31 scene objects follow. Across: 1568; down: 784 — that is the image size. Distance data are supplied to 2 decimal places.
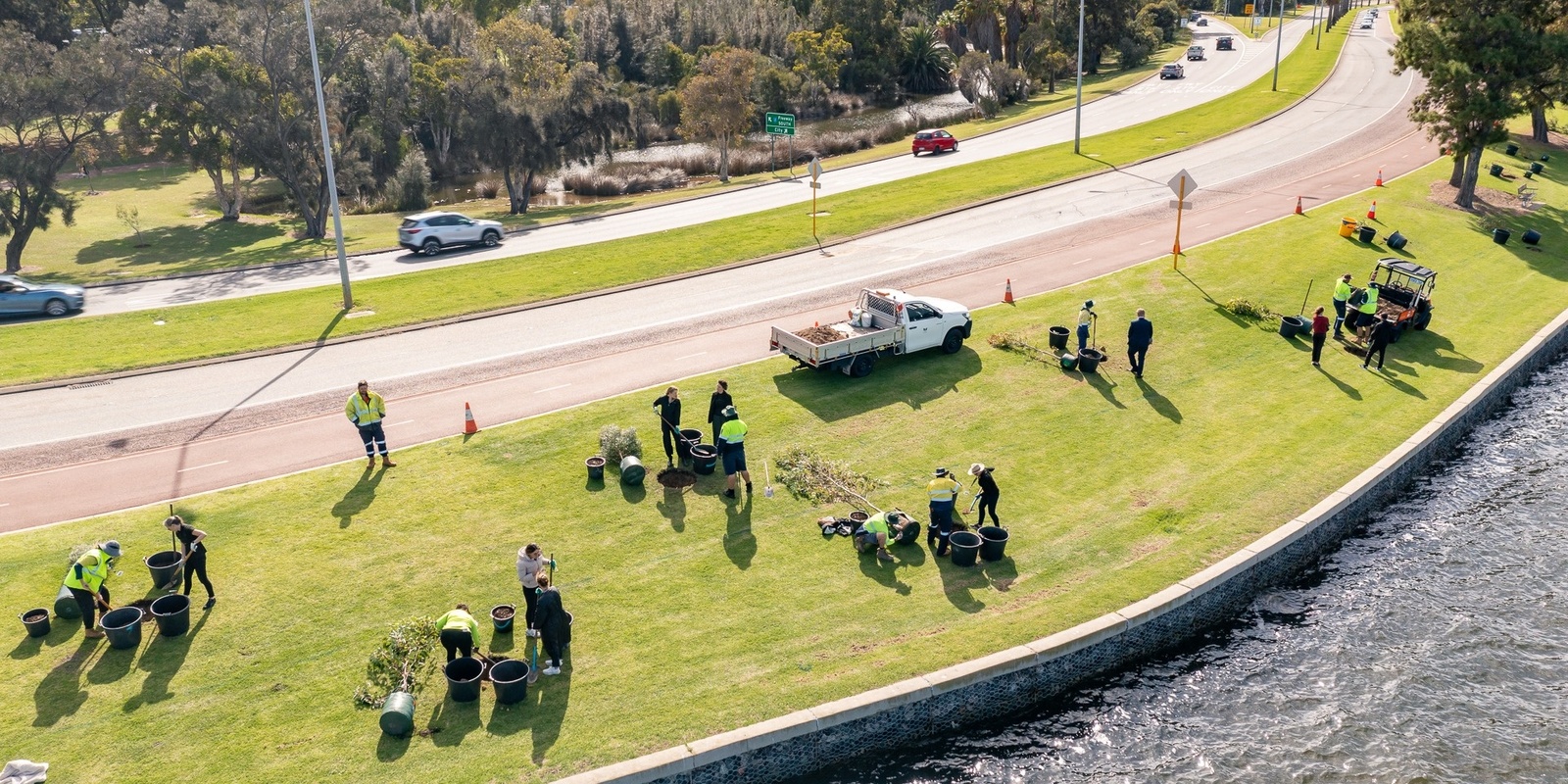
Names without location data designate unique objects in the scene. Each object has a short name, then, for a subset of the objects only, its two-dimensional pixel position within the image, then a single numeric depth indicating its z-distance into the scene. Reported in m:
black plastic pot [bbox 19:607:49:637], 17.64
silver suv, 42.06
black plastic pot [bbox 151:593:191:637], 17.56
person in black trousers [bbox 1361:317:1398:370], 28.83
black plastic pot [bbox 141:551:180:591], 18.70
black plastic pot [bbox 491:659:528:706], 15.98
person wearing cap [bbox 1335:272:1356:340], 30.11
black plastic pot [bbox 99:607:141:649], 17.27
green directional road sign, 56.34
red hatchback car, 60.16
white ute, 26.59
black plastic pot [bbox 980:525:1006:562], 19.94
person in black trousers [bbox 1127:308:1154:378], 27.19
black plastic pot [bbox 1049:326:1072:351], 28.70
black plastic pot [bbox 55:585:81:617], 17.98
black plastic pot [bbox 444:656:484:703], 16.06
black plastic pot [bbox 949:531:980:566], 19.75
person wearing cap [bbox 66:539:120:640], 17.44
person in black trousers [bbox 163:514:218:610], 17.88
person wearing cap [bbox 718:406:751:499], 21.28
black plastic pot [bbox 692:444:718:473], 22.73
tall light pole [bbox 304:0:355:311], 30.55
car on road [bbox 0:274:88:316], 34.56
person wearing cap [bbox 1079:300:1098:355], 27.67
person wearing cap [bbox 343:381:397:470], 22.05
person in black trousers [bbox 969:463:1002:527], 20.28
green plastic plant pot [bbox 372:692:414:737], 15.38
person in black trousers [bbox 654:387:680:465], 22.52
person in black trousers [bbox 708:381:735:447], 21.89
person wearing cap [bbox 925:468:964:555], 19.98
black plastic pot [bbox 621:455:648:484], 22.25
